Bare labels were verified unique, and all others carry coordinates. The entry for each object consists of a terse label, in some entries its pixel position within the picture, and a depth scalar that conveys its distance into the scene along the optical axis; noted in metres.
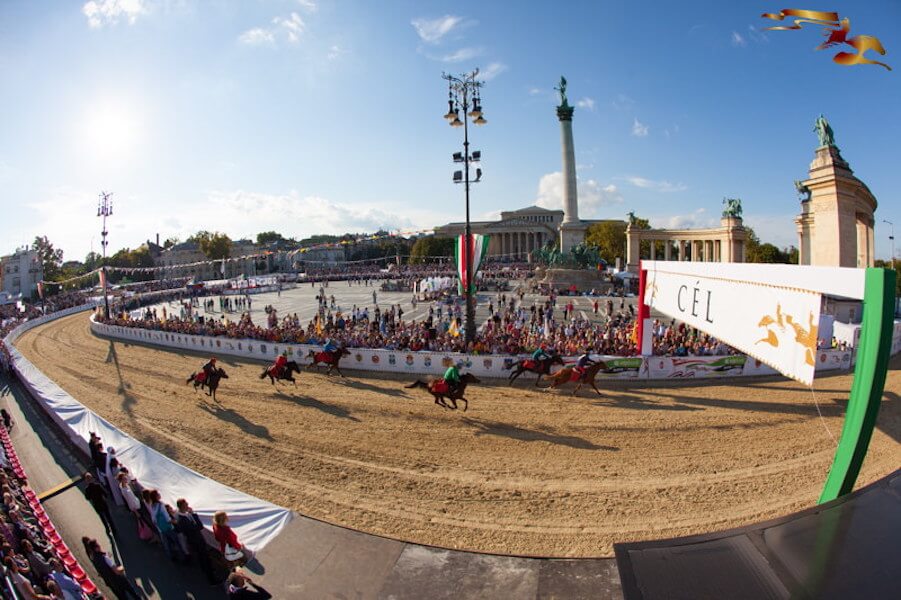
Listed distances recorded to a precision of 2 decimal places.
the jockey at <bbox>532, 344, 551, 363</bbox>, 14.42
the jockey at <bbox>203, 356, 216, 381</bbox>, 13.74
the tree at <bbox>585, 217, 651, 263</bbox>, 79.14
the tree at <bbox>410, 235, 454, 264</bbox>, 103.88
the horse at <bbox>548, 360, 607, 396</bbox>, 13.38
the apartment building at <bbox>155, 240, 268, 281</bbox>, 96.88
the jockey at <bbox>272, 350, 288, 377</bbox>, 14.55
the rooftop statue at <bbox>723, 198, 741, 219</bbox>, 47.03
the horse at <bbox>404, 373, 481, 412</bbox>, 11.95
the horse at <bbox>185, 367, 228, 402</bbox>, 13.70
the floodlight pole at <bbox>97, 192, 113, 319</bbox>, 31.30
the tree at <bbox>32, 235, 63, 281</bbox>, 80.07
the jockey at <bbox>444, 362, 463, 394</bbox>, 11.88
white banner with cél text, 6.92
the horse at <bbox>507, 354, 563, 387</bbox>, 14.34
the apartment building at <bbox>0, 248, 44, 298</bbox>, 56.66
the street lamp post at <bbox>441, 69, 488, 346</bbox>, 17.12
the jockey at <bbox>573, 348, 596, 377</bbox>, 13.51
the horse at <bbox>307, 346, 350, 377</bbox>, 16.16
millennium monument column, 59.88
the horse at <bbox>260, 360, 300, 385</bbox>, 14.52
